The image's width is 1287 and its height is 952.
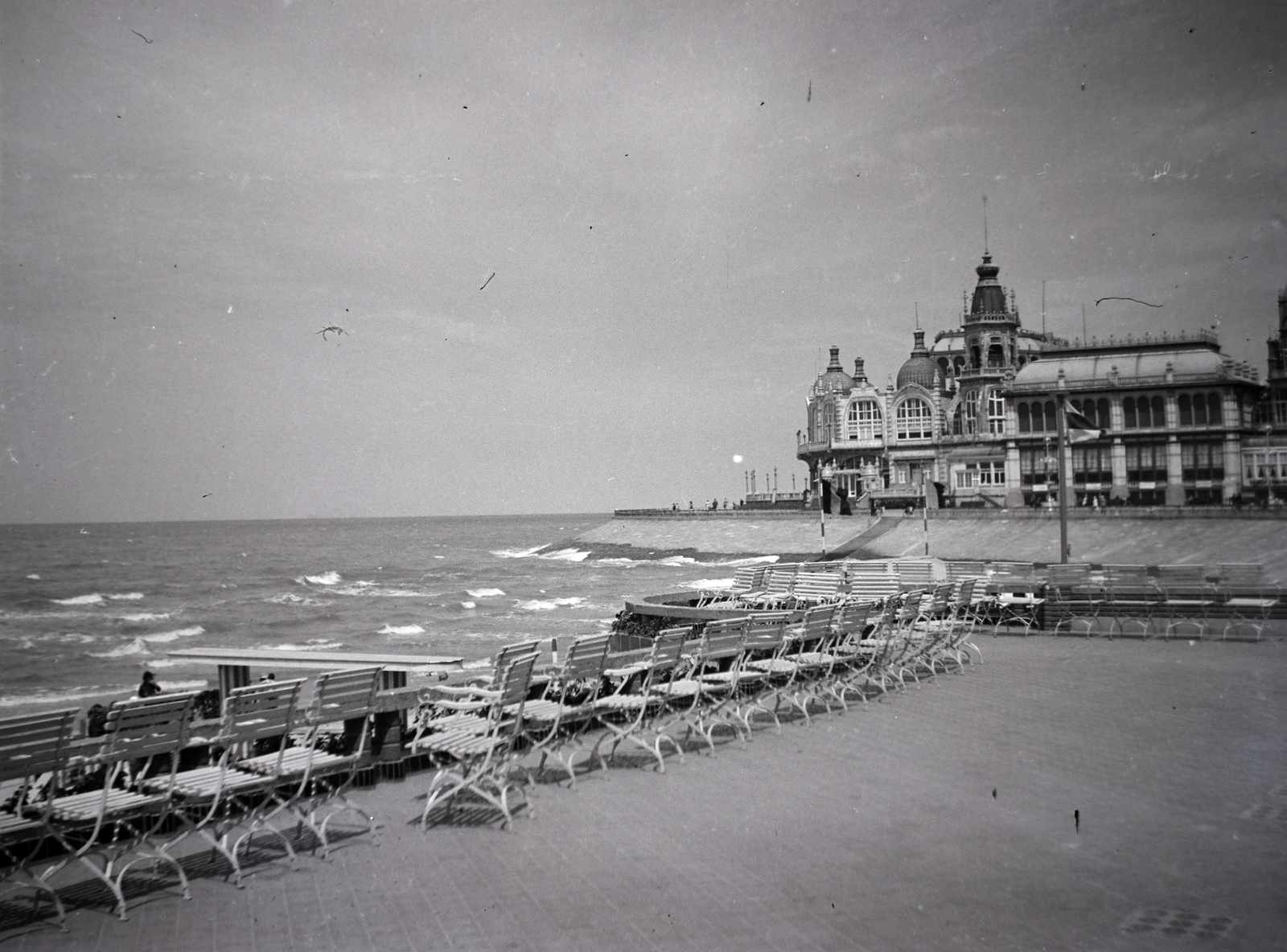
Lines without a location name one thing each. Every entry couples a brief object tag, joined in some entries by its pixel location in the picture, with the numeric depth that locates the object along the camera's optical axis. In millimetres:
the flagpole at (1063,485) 23911
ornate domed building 64625
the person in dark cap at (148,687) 12469
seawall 45594
